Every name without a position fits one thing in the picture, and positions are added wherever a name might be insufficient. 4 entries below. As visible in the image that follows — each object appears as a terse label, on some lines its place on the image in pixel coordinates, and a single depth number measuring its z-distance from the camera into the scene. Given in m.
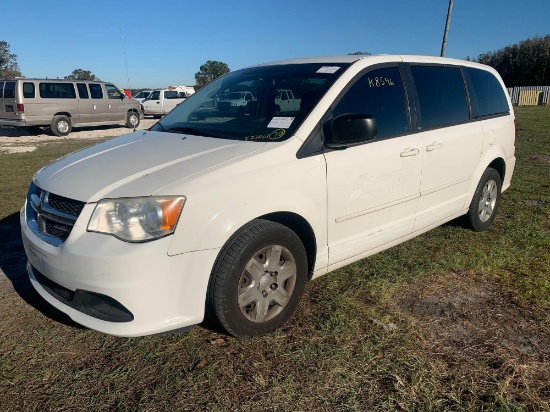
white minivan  2.38
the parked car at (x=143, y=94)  29.34
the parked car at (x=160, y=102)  25.28
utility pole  19.36
